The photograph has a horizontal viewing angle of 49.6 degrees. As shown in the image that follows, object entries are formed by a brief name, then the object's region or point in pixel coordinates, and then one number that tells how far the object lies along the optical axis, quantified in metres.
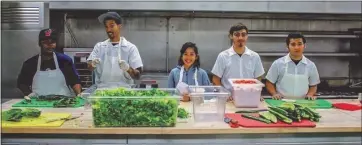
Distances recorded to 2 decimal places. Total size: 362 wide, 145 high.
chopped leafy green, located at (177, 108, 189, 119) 1.87
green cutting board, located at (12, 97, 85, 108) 2.16
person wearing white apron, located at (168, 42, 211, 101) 2.79
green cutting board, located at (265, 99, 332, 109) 2.19
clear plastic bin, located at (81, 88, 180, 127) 1.69
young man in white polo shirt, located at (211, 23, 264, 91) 2.88
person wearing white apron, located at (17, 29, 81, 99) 2.99
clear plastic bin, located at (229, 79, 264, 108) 2.10
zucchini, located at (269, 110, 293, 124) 1.77
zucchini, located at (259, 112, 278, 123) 1.78
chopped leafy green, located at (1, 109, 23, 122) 1.78
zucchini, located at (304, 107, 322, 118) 1.85
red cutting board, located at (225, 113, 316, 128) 1.73
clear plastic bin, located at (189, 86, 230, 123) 1.78
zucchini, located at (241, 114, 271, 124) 1.77
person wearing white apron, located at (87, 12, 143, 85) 2.87
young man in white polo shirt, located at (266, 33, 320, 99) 2.79
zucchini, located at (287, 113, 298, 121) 1.80
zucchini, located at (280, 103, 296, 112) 1.86
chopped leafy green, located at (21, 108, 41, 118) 1.84
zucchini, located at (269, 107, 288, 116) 1.83
